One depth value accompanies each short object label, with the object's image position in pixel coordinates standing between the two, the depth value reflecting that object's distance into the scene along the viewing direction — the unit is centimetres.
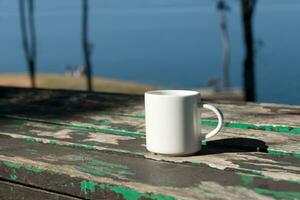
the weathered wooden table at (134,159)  120
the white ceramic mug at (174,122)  138
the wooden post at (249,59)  627
